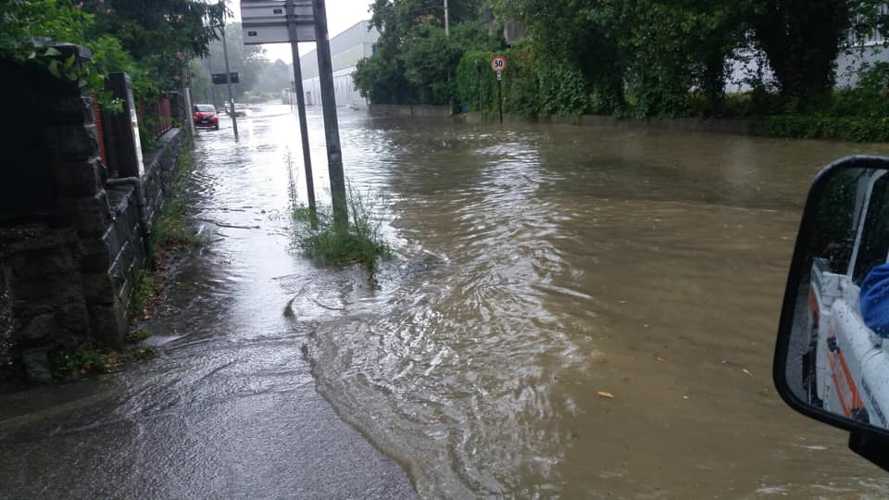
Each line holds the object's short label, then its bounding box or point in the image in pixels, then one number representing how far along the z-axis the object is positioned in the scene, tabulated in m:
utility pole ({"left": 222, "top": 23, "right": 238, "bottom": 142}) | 37.59
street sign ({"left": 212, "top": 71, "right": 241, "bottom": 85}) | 40.68
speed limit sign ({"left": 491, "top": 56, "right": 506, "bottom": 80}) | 30.91
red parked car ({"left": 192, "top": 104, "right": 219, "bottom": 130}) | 40.72
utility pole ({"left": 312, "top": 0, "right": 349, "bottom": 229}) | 8.10
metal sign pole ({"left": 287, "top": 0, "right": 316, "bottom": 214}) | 8.54
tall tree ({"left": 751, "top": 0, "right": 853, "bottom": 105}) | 18.97
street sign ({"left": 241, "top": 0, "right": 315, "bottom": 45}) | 8.34
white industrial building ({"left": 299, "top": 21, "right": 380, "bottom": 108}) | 75.81
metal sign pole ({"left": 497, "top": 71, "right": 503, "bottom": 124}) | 33.41
